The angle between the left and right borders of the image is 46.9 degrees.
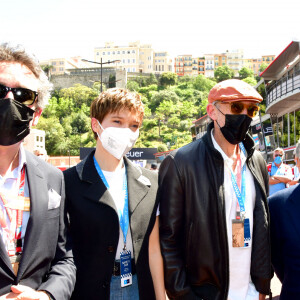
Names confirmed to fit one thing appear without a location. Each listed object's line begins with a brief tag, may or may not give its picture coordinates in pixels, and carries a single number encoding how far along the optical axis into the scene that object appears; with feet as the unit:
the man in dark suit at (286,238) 7.74
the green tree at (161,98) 304.50
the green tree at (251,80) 317.83
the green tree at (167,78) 344.90
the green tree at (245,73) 359.70
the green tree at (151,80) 342.23
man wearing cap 7.78
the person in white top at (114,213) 7.30
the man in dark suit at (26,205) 5.71
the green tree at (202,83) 360.07
